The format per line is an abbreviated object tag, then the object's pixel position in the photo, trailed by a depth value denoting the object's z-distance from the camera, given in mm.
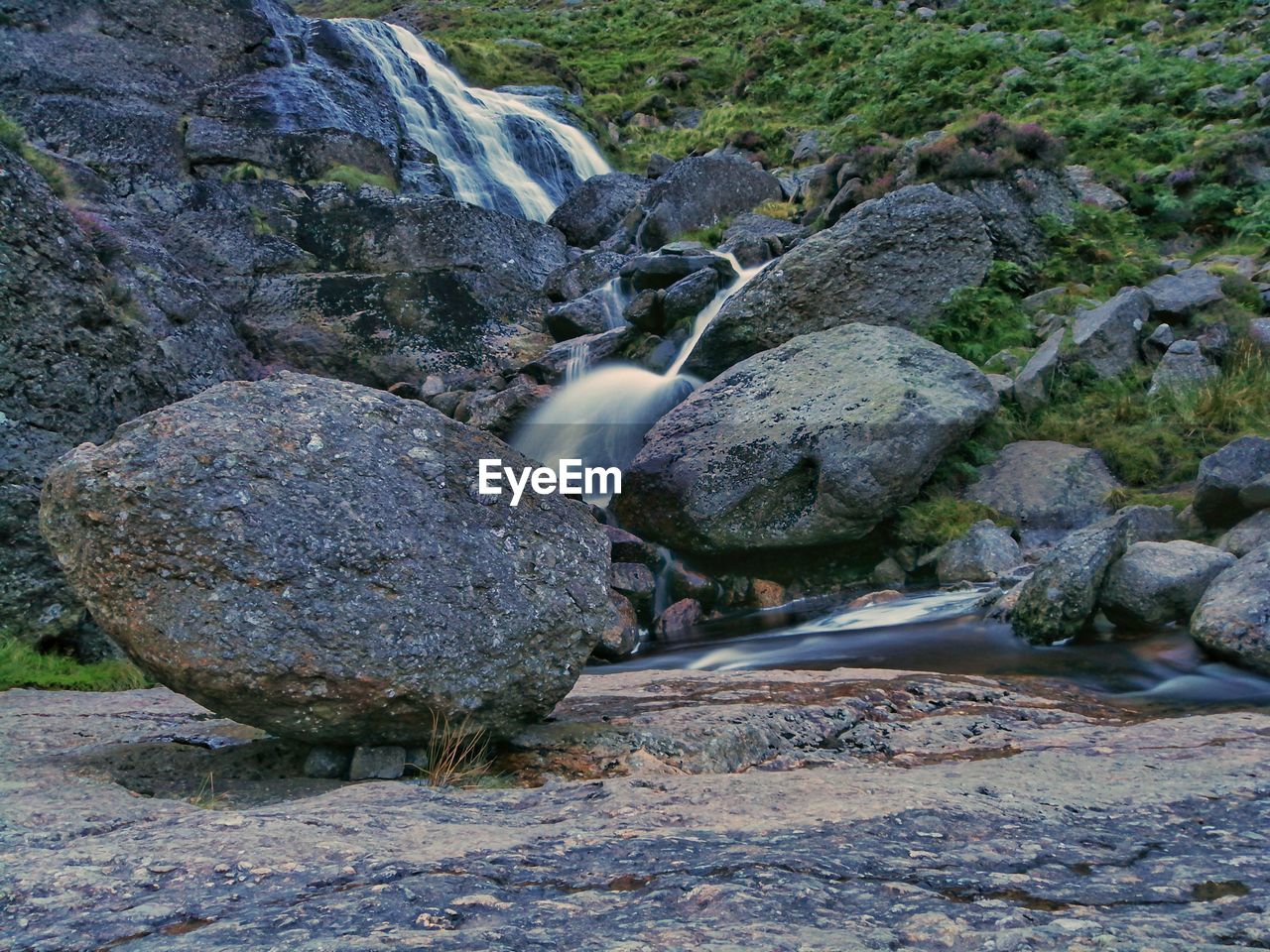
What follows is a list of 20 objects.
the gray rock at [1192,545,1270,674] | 6898
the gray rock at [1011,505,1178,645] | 8227
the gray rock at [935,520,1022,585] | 10984
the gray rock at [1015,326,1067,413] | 13477
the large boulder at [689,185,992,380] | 15000
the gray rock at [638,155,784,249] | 22062
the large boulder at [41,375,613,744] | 4363
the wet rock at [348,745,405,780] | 4738
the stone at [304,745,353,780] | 4746
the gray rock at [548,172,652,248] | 24141
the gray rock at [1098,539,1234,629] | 8094
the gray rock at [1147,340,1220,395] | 12789
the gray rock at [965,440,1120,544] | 11789
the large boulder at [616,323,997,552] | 11922
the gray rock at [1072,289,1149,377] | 13633
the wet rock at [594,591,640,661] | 10180
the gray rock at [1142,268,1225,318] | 13648
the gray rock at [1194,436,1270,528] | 9500
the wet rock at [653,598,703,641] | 11484
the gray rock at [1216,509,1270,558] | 8945
